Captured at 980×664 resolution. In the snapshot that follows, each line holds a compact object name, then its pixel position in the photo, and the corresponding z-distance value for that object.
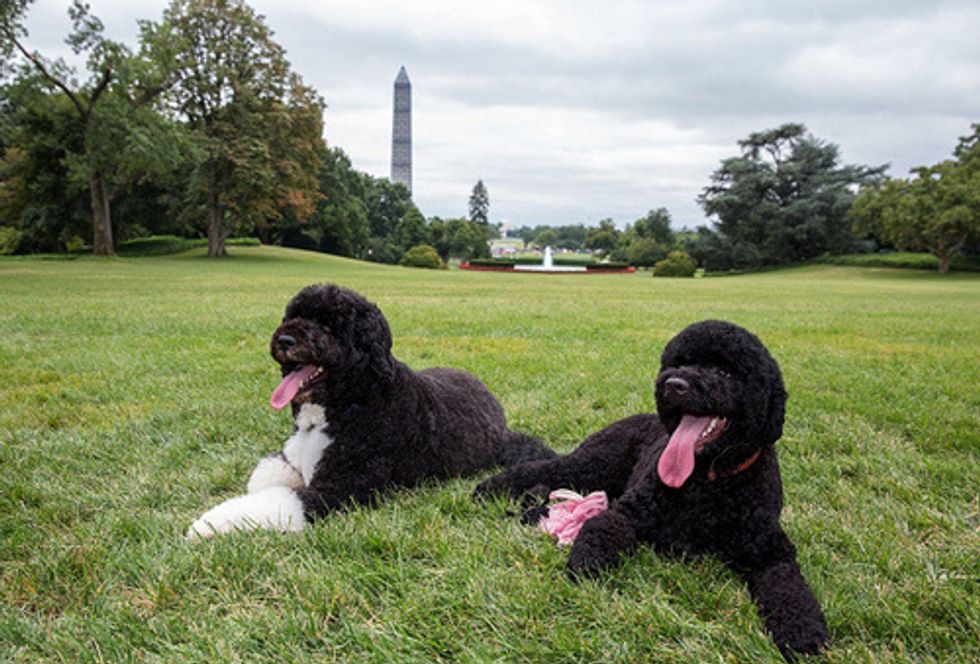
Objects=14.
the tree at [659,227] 69.62
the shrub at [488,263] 53.47
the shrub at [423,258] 50.34
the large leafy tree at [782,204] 51.19
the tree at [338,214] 55.57
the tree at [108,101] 28.33
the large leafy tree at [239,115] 37.28
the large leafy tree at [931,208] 39.31
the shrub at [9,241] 43.41
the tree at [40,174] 32.91
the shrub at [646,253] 65.12
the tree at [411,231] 73.56
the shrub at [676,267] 45.03
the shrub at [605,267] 50.50
